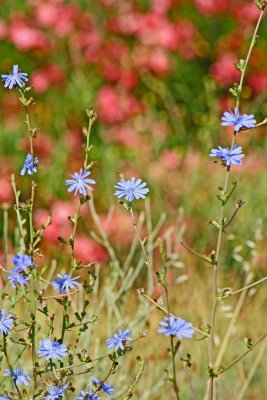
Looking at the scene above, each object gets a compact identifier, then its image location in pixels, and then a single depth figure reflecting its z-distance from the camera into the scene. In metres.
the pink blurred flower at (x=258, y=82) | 10.00
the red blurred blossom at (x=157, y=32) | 10.05
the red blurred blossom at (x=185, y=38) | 10.18
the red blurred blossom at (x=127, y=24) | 10.38
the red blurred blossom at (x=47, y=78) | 9.54
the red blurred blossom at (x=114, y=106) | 9.06
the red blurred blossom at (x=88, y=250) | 6.41
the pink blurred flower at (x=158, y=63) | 9.82
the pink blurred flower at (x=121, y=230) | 6.50
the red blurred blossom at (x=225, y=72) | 9.67
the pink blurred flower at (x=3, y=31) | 10.52
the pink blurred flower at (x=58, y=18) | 10.25
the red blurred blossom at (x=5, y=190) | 6.93
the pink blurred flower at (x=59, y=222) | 6.57
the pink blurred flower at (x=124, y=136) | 8.43
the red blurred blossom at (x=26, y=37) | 10.05
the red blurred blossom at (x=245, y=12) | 10.46
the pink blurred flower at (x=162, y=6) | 10.70
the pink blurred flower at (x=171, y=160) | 7.88
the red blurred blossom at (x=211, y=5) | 10.33
